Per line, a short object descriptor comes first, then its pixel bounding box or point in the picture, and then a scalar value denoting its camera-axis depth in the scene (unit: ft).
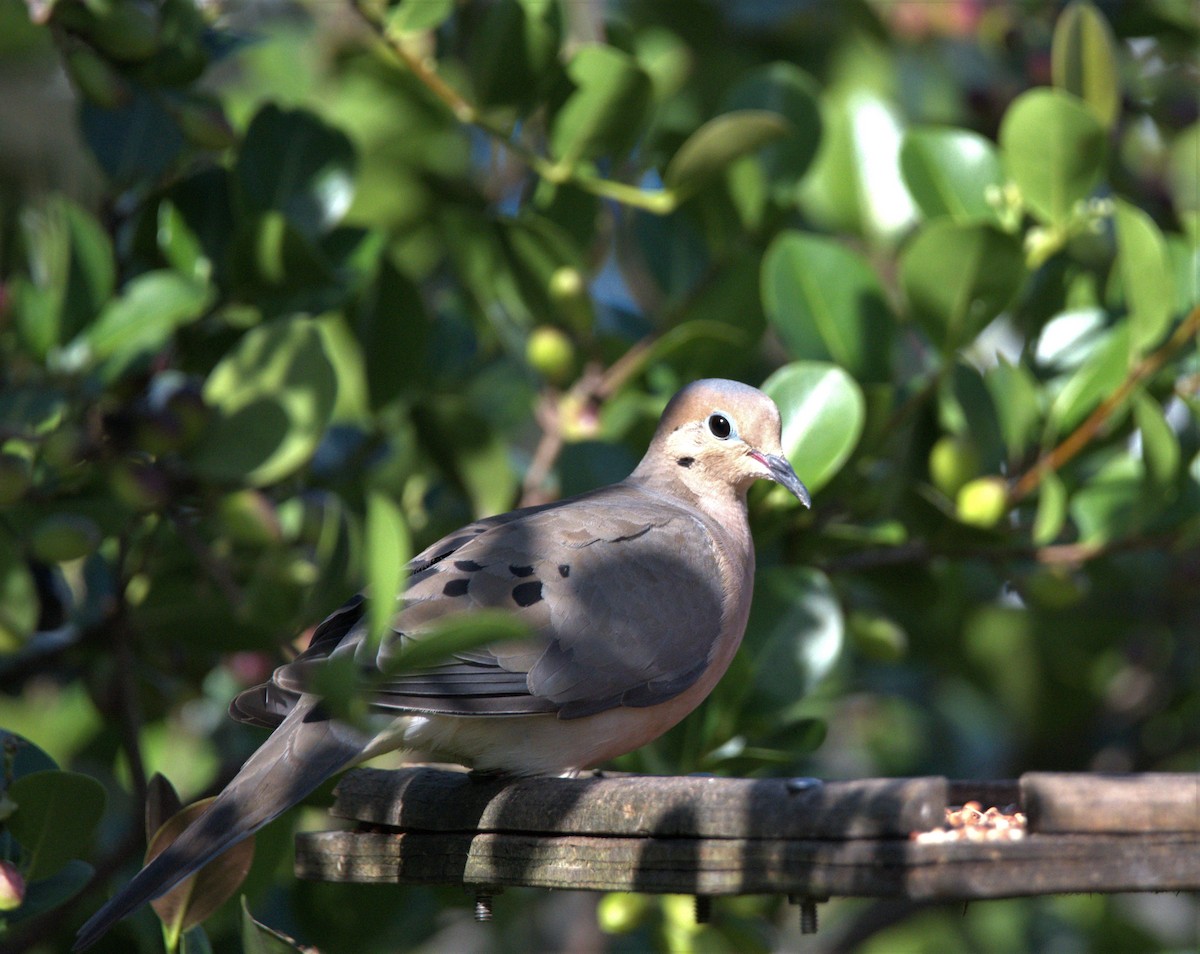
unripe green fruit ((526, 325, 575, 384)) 20.33
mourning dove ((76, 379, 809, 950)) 13.55
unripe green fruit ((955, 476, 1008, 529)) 18.91
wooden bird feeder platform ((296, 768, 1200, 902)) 10.14
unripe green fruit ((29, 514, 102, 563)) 16.94
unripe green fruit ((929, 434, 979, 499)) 19.24
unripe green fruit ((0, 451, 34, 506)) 16.44
